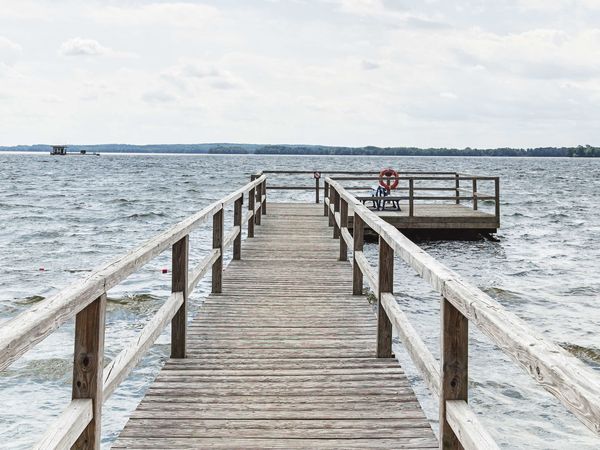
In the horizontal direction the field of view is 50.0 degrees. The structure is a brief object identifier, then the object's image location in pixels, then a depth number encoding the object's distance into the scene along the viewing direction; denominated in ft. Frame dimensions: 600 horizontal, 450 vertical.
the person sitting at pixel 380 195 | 52.03
